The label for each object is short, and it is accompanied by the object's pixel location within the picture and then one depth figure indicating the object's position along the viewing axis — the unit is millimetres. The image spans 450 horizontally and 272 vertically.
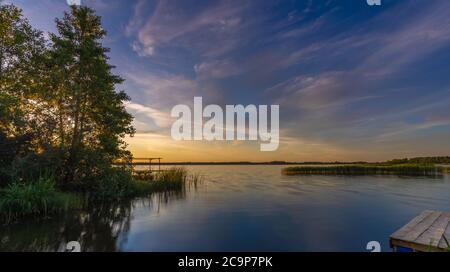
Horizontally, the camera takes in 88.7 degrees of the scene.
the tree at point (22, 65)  13527
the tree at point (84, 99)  14297
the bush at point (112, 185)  14742
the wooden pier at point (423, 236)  5166
